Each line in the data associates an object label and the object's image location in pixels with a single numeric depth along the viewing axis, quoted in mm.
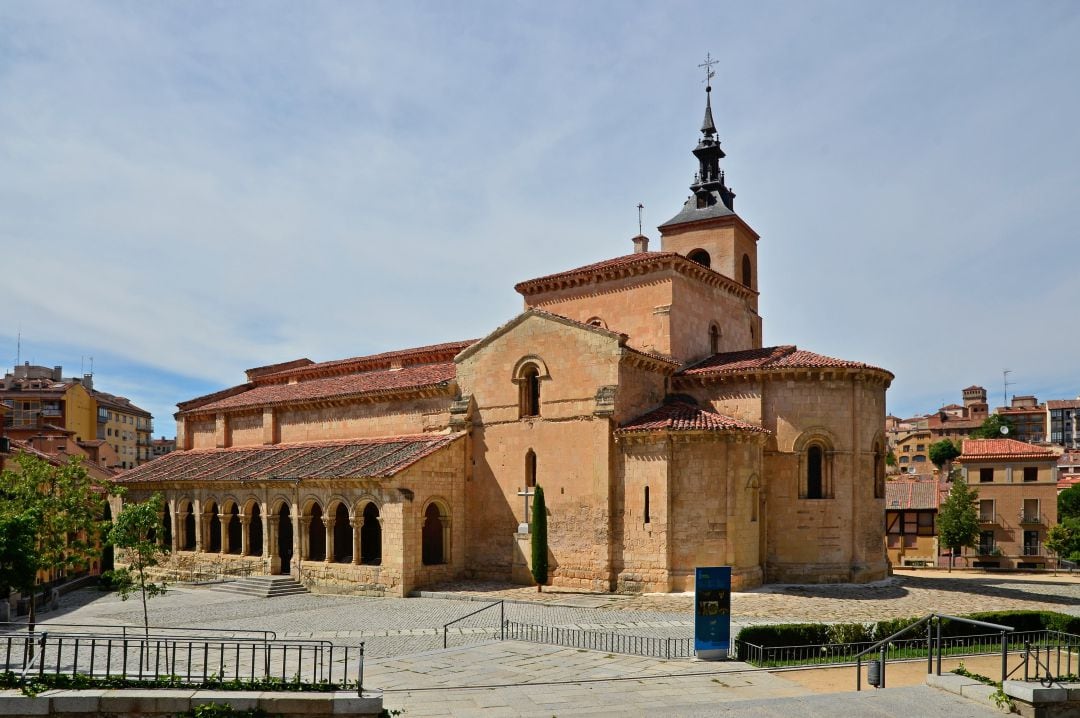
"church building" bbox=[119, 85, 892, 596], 27266
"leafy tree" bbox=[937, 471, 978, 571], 48719
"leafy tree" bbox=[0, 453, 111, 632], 23281
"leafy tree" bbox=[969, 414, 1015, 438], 101688
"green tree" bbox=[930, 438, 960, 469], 94188
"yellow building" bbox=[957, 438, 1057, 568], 51281
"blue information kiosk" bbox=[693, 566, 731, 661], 17375
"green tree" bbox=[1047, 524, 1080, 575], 47906
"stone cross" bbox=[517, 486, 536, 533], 29281
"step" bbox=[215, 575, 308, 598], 30375
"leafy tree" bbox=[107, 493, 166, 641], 19969
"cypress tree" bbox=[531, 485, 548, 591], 28328
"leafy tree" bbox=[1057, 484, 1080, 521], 59656
